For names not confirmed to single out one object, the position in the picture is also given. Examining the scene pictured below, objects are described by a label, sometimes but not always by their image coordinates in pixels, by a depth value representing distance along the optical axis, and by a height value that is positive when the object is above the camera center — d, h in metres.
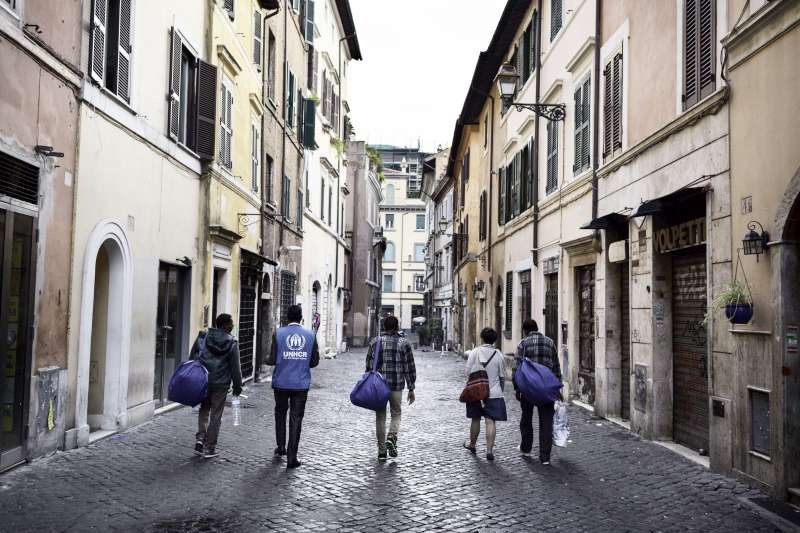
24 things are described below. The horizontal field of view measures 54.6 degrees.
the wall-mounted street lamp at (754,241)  7.22 +0.74
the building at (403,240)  72.81 +7.15
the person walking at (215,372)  8.71 -0.66
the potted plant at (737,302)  7.43 +0.17
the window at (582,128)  13.98 +3.47
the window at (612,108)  12.21 +3.38
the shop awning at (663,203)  8.93 +1.41
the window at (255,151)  18.20 +3.88
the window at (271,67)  19.98 +6.40
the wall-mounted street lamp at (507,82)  13.55 +4.15
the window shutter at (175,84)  12.38 +3.74
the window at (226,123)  15.23 +3.80
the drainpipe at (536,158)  17.89 +3.71
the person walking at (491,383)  9.16 -0.79
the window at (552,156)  16.39 +3.45
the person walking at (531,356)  9.32 -0.46
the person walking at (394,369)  8.88 -0.62
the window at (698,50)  8.63 +3.10
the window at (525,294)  19.42 +0.58
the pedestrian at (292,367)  8.51 -0.58
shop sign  9.05 +1.03
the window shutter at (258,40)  18.31 +6.54
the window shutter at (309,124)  25.33 +6.26
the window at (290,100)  22.86 +6.41
